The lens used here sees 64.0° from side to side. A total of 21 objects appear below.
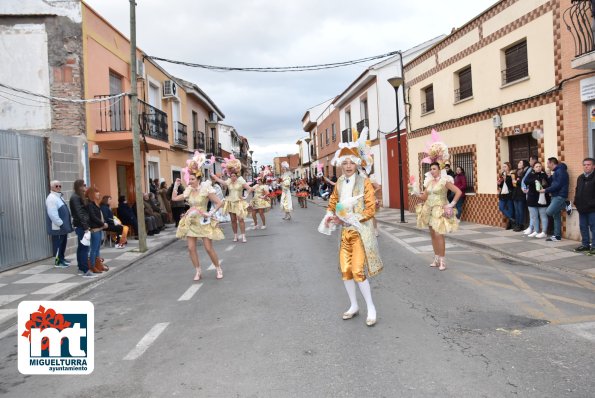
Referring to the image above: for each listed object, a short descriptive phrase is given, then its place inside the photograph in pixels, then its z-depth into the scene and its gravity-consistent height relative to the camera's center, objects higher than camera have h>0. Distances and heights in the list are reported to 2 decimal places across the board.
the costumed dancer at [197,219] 7.60 -0.48
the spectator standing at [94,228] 8.52 -0.63
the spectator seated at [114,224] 11.20 -0.79
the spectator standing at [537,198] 10.23 -0.55
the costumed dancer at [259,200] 14.92 -0.45
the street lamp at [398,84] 15.13 +3.02
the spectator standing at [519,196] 11.09 -0.55
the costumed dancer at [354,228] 5.04 -0.50
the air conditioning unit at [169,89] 20.96 +4.47
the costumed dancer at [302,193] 26.20 -0.52
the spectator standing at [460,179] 14.02 -0.08
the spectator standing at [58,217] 8.64 -0.39
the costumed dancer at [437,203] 7.62 -0.42
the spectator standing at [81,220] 8.31 -0.46
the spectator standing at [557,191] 9.55 -0.40
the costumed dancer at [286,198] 18.33 -0.53
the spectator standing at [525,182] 10.60 -0.17
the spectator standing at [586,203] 8.42 -0.58
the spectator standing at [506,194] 11.87 -0.50
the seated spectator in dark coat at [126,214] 13.45 -0.62
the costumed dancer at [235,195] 12.23 -0.22
